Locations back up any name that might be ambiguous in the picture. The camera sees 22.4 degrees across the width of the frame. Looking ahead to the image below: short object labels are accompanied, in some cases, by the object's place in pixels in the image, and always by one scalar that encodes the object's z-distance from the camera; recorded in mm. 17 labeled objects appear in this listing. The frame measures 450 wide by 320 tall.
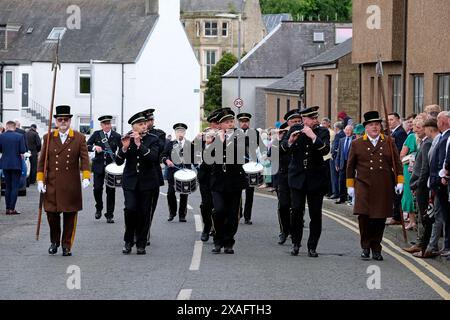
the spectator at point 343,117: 32438
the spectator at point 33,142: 33188
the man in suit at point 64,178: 16312
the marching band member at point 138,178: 16547
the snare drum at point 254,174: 20031
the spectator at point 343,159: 25703
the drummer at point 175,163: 21703
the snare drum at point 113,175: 20641
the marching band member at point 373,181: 15820
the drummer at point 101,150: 22250
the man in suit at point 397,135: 20688
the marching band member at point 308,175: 16156
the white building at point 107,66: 72625
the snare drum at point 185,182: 20547
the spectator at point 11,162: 24219
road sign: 60312
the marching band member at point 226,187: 16578
